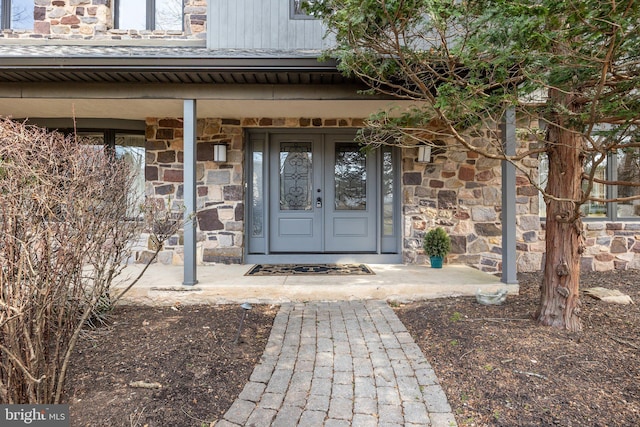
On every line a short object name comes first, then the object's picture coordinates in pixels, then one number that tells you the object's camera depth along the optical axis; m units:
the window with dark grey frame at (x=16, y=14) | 5.49
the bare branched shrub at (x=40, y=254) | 1.59
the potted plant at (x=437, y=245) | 4.68
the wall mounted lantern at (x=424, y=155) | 4.86
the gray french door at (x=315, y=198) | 5.19
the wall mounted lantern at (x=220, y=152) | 4.81
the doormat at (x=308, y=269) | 4.37
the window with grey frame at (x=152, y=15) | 5.50
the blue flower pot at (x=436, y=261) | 4.70
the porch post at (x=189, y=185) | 3.76
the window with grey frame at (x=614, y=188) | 4.94
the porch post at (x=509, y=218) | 3.80
